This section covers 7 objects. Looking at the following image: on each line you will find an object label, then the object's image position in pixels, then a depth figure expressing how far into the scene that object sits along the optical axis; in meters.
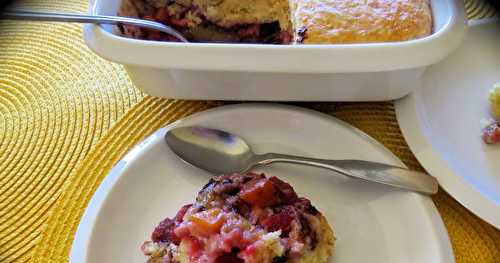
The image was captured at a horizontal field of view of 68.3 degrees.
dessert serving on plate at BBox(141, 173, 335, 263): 0.19
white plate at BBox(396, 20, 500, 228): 0.22
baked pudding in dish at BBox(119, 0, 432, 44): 0.24
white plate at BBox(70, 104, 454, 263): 0.21
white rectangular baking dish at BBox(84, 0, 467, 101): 0.22
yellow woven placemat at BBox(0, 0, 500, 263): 0.23
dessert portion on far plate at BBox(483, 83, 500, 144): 0.24
